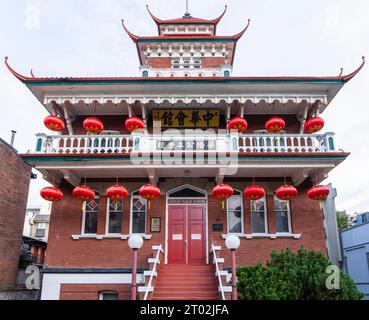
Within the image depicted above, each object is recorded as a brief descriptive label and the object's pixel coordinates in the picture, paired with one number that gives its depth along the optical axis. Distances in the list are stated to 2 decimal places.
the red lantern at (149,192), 12.60
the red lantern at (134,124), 14.10
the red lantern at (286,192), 12.99
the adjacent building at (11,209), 17.92
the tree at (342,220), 39.51
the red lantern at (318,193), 12.66
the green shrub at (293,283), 10.12
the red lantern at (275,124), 13.95
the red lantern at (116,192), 12.89
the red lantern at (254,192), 12.87
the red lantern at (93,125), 14.02
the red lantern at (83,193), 12.97
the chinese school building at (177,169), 13.67
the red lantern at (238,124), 14.23
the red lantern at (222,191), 12.70
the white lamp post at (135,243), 10.46
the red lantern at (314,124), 14.09
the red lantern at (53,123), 13.84
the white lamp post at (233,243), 10.44
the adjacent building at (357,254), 21.86
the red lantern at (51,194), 12.72
